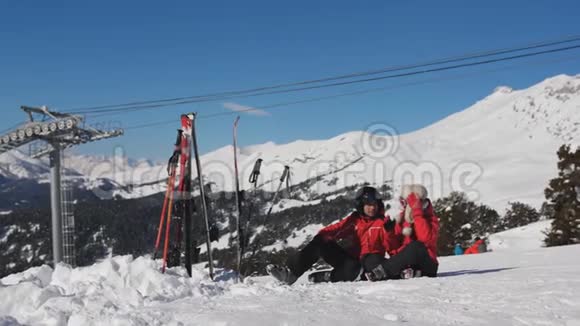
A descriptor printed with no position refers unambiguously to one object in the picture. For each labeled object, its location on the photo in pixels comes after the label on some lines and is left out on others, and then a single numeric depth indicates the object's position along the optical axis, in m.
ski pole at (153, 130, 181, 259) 8.24
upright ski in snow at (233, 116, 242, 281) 8.24
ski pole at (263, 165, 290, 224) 9.11
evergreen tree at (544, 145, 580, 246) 26.75
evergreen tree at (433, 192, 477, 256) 35.38
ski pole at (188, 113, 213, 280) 8.22
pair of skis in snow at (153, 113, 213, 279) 8.05
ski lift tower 21.56
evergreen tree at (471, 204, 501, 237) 45.11
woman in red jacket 6.02
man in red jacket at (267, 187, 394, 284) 6.61
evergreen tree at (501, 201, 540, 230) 59.31
